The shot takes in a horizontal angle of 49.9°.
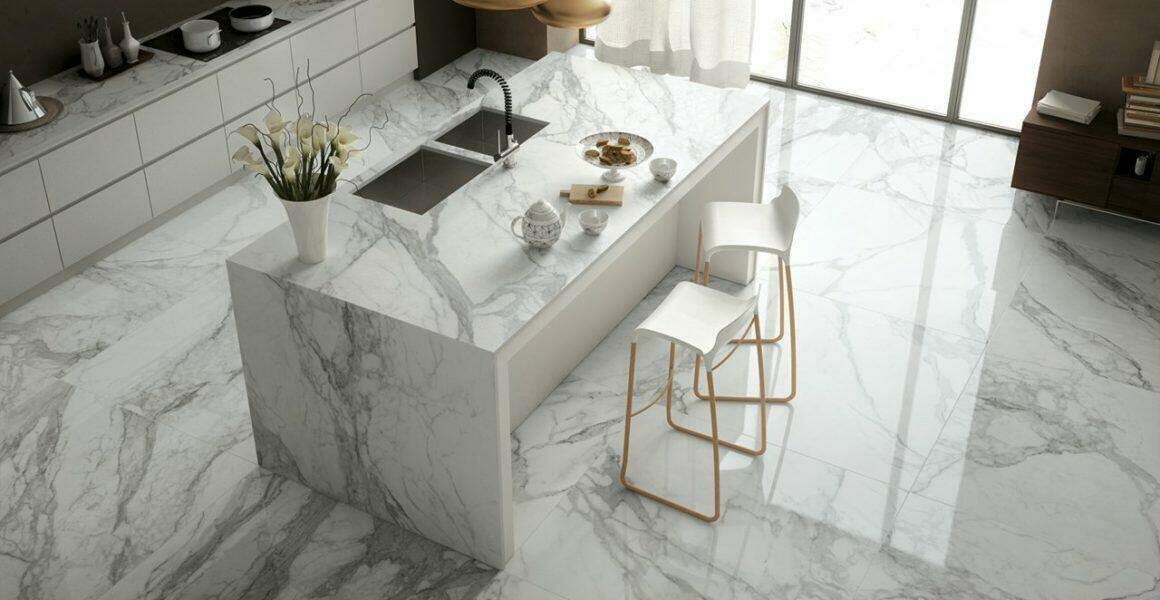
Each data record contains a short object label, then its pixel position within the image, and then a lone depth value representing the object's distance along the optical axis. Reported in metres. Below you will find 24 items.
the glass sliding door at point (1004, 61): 6.55
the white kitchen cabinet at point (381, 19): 6.78
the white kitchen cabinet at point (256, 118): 6.11
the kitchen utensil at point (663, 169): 4.44
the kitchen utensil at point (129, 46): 5.78
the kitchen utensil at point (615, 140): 4.50
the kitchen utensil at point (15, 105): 5.20
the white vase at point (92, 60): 5.62
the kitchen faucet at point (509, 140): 4.57
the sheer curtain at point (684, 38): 6.99
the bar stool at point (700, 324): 4.01
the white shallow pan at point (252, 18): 6.18
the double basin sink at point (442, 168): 4.53
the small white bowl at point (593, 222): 4.11
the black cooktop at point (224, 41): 5.99
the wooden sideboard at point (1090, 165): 5.73
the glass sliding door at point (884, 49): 6.80
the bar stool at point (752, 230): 4.52
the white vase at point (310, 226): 3.82
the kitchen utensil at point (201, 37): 5.93
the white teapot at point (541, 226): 4.03
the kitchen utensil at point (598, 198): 4.32
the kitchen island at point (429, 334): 3.73
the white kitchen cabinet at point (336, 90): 6.65
